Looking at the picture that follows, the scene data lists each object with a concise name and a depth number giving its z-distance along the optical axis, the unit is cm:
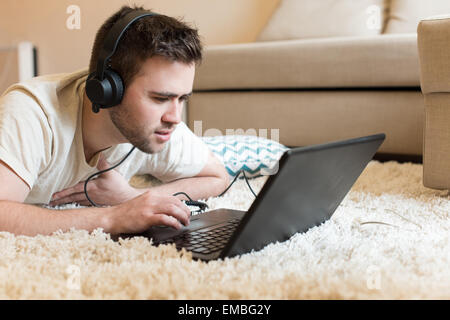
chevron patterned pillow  147
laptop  56
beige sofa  160
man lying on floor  76
